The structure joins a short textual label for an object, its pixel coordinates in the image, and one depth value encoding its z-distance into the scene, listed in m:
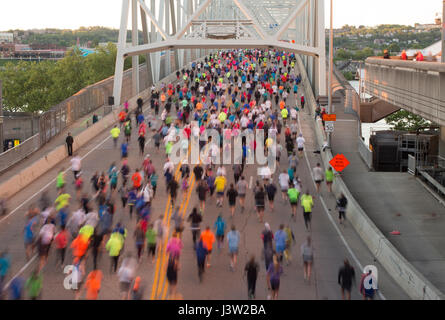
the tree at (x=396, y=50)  185.18
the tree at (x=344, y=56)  195.75
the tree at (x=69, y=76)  122.00
